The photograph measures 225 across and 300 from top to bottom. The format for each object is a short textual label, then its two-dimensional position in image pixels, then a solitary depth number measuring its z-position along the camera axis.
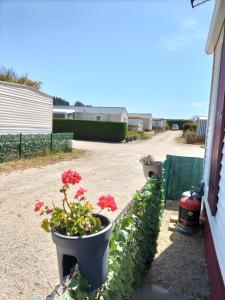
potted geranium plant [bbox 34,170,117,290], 1.38
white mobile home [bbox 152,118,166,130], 56.47
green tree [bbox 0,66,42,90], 23.06
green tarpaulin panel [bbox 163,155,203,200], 6.75
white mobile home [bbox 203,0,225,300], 2.48
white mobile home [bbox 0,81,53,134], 11.72
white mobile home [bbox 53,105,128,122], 33.38
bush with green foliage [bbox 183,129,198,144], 27.21
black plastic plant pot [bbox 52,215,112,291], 1.37
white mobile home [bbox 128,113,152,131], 48.66
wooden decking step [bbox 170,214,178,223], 5.25
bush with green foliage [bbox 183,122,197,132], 36.90
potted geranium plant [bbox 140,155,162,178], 3.81
